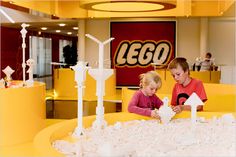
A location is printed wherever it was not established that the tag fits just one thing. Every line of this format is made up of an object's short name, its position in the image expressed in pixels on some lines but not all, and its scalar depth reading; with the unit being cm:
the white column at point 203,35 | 1349
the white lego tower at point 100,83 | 285
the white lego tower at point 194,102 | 255
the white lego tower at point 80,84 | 264
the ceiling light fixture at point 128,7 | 962
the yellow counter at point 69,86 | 1108
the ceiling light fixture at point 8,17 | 1306
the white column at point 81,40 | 1382
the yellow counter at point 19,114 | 517
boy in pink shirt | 363
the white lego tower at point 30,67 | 674
